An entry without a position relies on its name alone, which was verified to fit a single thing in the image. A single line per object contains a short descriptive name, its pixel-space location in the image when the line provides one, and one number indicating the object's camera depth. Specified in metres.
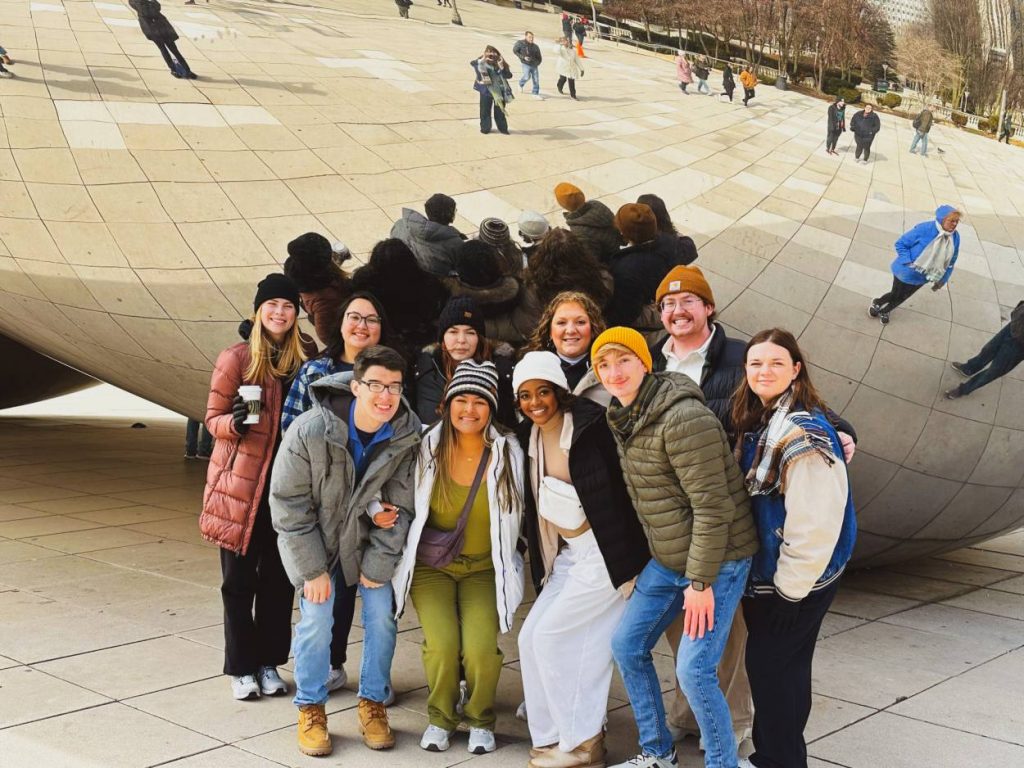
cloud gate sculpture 4.72
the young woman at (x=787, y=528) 3.22
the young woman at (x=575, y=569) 3.65
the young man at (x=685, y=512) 3.29
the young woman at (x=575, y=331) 3.96
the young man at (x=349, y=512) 3.74
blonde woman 4.13
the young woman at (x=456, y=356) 4.10
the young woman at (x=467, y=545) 3.84
